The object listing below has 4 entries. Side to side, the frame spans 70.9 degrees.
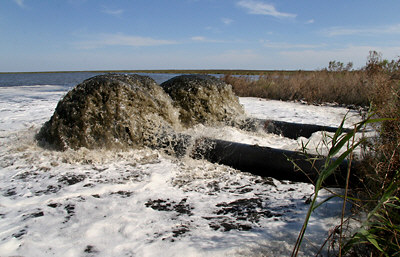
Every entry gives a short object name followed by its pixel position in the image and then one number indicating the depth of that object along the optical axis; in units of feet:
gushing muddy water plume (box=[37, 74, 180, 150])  16.25
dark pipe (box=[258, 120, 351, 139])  20.26
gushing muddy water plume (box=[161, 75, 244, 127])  22.73
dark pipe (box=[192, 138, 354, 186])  11.65
